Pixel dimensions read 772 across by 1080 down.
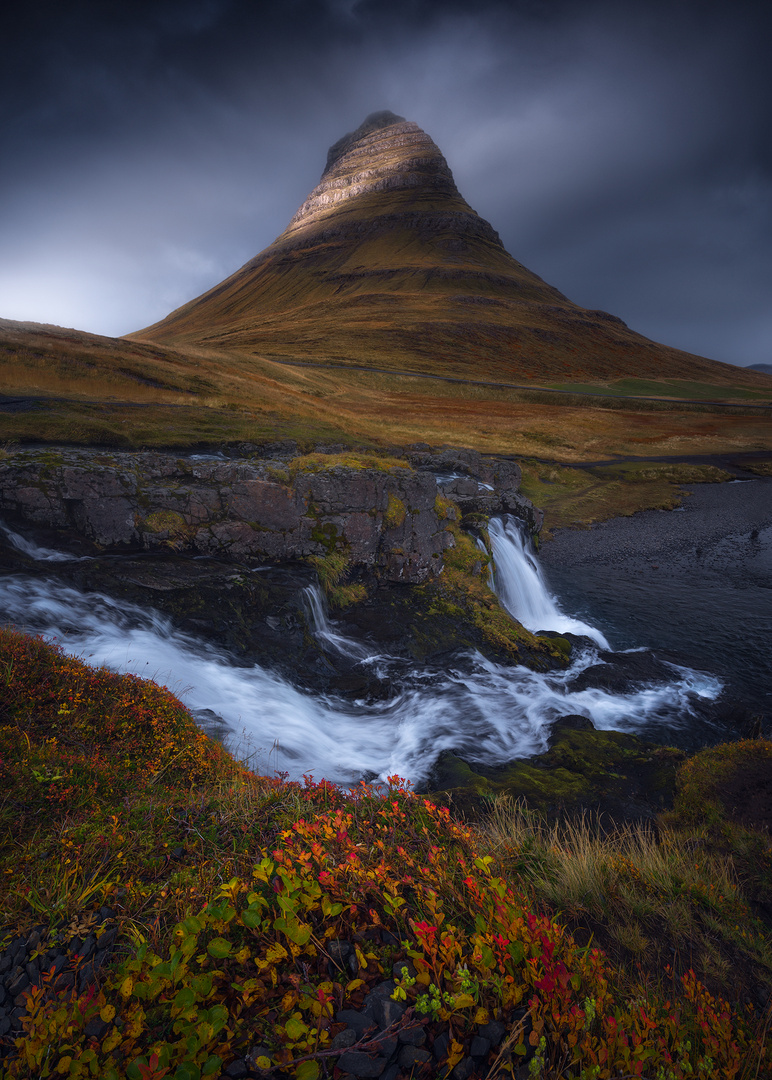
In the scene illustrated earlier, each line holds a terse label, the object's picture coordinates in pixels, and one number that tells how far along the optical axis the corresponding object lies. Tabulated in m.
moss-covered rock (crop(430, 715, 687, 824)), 7.30
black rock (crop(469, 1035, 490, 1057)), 2.36
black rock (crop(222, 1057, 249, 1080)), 2.20
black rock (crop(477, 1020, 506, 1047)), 2.43
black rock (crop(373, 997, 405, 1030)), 2.42
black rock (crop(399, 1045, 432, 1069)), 2.27
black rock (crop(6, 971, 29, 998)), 2.58
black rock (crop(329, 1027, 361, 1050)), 2.29
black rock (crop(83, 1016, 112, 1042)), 2.30
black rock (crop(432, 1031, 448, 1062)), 2.33
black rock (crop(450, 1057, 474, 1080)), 2.30
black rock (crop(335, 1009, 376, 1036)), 2.37
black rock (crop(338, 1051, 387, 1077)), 2.19
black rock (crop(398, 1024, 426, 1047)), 2.33
